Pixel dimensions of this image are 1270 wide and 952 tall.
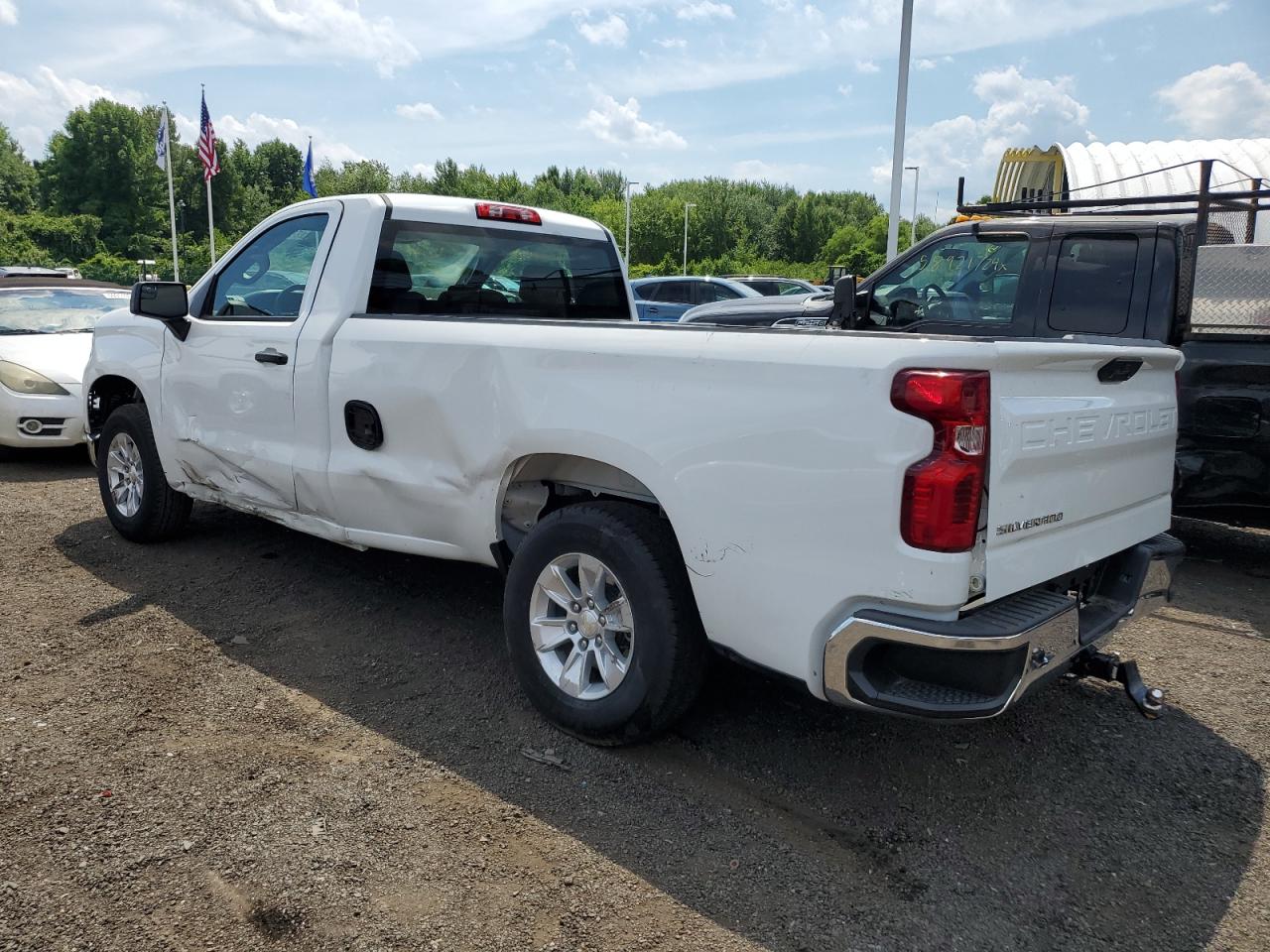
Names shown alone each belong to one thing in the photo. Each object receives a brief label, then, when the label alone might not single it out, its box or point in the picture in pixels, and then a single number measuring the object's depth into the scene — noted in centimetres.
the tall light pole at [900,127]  1602
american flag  2628
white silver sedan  791
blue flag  2648
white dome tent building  1623
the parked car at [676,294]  1623
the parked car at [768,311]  913
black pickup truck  513
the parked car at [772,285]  2005
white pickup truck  251
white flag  3017
